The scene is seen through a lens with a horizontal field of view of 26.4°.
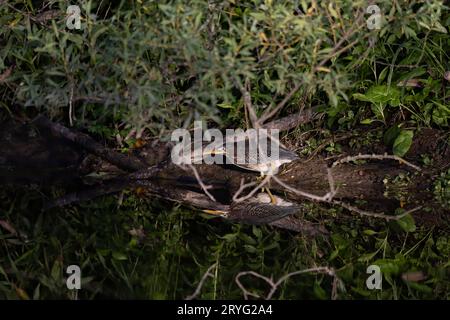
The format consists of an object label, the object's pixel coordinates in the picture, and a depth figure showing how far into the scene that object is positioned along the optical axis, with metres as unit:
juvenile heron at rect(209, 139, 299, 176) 6.29
